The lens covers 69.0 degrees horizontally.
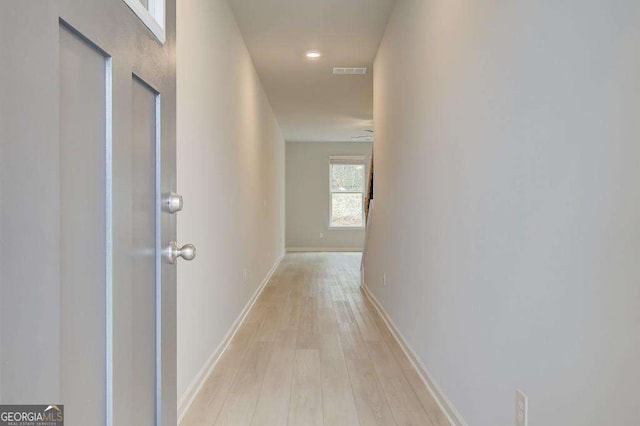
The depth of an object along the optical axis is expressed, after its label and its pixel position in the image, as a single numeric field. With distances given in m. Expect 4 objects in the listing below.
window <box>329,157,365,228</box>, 11.25
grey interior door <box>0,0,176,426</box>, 0.53
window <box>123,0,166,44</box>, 0.91
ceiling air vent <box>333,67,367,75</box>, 5.21
